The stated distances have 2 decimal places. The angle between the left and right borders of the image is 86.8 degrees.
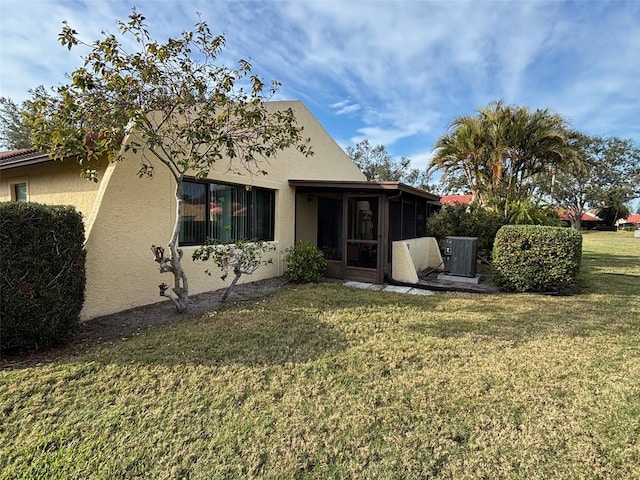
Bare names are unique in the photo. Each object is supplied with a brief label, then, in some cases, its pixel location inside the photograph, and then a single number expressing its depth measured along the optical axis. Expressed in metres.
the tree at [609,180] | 46.38
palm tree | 12.56
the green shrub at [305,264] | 9.01
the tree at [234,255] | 6.36
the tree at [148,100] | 4.74
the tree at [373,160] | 38.44
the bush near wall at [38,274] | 3.90
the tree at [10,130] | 22.92
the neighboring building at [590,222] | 53.03
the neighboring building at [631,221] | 68.57
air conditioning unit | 10.09
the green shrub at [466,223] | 12.20
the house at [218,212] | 5.97
